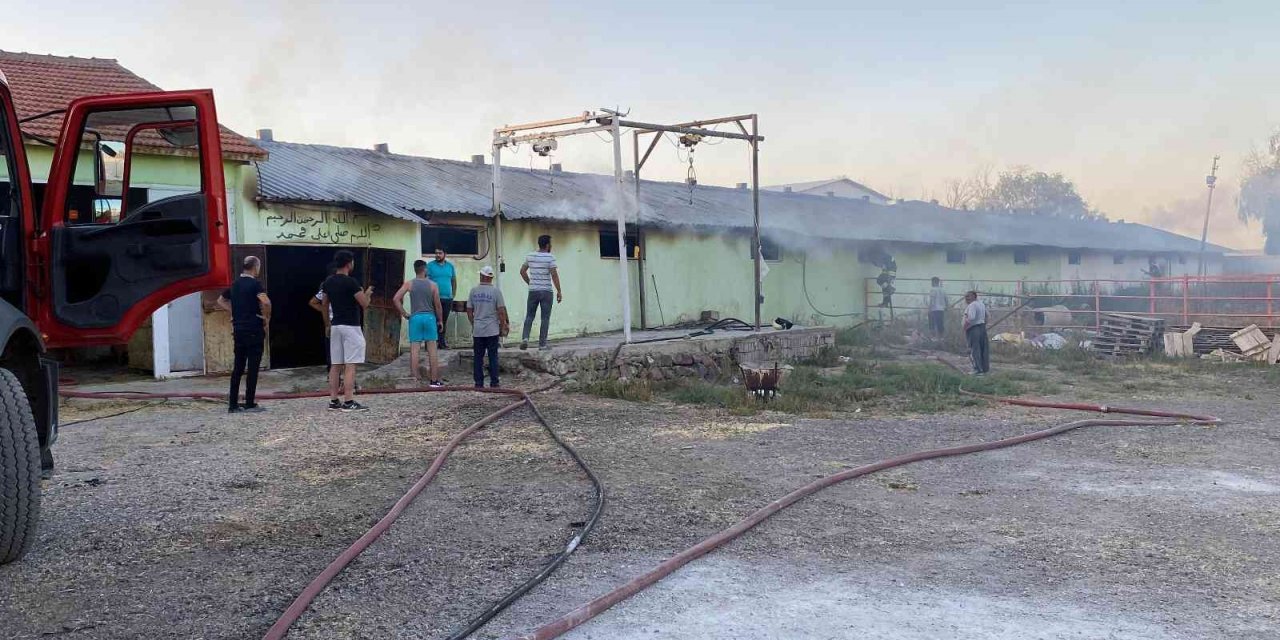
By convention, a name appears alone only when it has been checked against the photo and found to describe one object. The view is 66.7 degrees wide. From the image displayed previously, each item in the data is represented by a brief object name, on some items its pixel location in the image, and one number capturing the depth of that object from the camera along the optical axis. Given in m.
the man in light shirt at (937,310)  19.31
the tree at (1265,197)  42.75
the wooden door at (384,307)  13.80
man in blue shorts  11.09
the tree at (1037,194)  64.81
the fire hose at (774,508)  3.76
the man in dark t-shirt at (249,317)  9.27
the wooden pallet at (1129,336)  17.02
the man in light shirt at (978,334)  14.20
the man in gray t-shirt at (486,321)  11.02
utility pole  39.82
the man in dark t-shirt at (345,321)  9.48
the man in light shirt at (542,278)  12.12
